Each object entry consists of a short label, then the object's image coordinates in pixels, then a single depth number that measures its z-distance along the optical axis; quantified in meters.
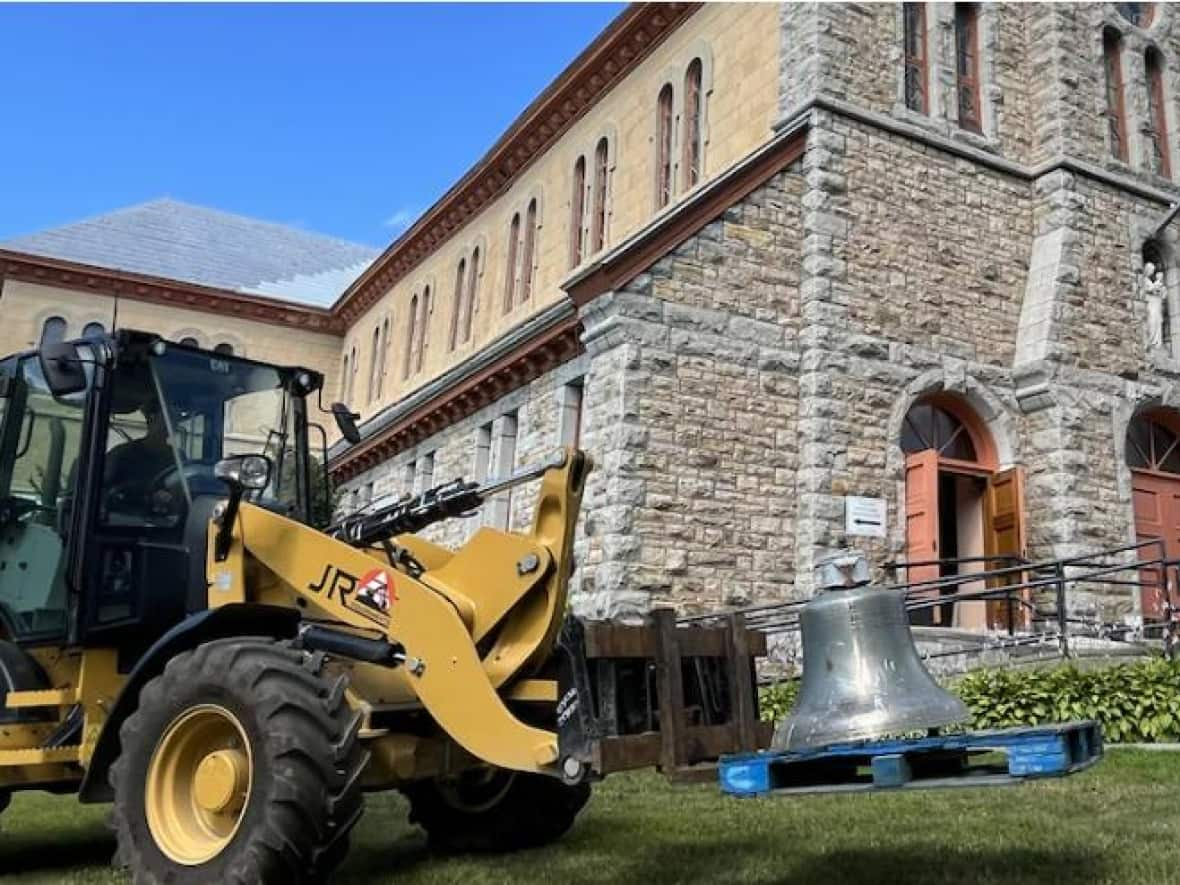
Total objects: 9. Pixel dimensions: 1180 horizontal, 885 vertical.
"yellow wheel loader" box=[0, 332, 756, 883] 4.29
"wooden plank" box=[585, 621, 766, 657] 4.14
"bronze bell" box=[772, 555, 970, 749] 3.83
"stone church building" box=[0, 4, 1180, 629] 13.70
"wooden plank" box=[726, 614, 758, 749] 4.56
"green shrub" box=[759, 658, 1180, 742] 9.51
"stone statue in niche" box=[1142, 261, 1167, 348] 17.17
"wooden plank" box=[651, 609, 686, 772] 4.12
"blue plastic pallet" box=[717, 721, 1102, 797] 3.37
